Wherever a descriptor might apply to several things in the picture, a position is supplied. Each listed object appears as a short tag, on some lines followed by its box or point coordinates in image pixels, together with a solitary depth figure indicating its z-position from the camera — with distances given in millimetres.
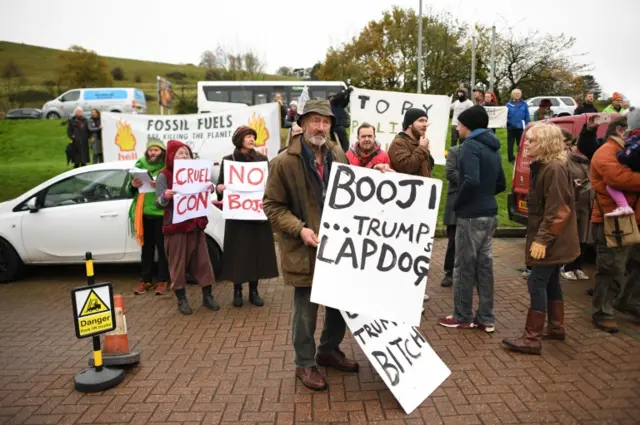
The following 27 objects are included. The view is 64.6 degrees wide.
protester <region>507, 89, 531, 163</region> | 13602
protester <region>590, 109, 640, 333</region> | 4875
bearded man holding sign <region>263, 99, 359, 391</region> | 3691
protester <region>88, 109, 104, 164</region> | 14602
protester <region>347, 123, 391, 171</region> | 5108
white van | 33844
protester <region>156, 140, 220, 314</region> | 5715
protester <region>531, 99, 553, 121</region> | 12955
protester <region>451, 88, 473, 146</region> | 12508
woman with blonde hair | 4273
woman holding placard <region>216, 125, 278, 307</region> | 5797
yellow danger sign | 3969
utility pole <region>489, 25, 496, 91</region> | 30281
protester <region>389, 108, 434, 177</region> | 4895
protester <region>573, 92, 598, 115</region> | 12914
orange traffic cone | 4336
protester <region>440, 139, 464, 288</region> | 6062
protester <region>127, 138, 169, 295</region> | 6176
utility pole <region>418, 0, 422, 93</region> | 28491
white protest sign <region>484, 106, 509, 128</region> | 14594
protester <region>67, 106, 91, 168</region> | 14578
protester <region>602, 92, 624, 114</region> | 11547
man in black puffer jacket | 4738
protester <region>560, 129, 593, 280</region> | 6145
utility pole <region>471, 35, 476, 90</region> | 30672
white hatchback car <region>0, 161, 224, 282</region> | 6883
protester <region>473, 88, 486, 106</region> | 14461
